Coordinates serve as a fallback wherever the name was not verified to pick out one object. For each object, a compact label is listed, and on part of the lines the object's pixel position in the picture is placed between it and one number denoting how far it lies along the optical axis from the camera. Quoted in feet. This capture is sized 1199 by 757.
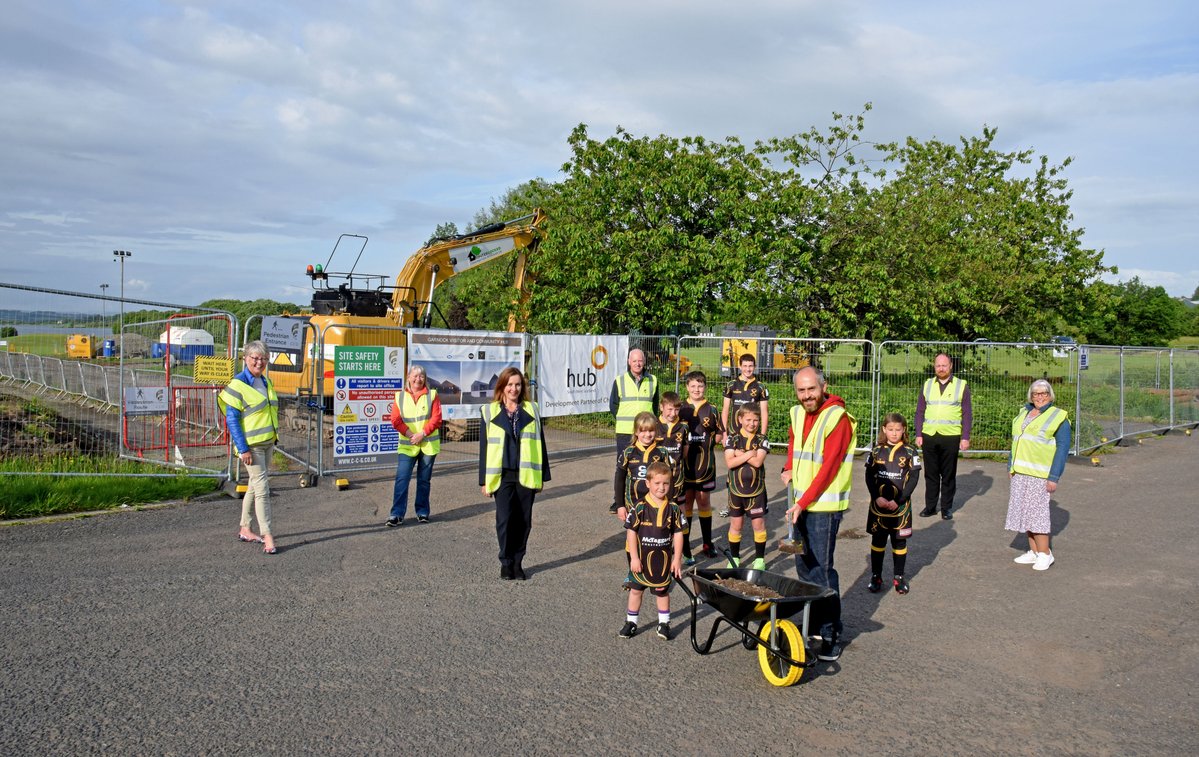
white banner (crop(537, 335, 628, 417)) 46.80
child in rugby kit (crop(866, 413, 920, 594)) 21.98
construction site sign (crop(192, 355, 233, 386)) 37.76
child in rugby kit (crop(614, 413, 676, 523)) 20.18
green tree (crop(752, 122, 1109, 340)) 66.33
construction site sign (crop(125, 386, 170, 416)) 33.99
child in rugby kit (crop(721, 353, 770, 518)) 30.30
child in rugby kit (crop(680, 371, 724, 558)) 25.58
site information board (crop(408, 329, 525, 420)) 40.19
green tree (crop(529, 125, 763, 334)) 58.80
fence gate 36.42
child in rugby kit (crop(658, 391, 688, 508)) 23.84
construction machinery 56.49
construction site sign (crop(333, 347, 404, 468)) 36.94
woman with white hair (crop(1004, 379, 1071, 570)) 25.49
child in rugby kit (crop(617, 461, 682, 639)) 18.34
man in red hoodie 17.56
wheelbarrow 16.01
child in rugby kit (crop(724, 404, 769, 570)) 24.22
